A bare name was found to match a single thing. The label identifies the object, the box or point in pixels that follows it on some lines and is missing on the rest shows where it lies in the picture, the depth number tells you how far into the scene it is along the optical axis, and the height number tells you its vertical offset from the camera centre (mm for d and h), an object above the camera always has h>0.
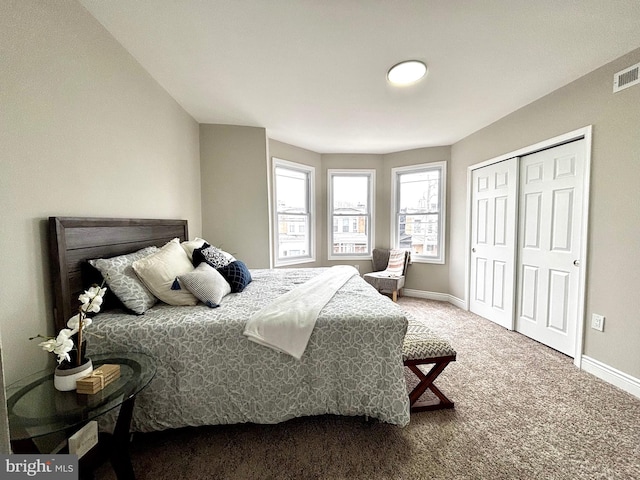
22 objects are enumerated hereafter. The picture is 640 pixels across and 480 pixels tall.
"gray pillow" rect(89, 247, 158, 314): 1517 -334
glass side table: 923 -682
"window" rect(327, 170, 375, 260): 4668 +257
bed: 1386 -746
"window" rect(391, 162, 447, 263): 4211 +268
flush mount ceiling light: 2004 +1247
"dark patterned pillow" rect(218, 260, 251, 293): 2045 -392
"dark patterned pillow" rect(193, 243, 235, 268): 2091 -250
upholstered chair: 4023 -752
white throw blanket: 1410 -543
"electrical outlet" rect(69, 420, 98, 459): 1067 -905
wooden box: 1050 -634
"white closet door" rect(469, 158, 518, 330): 3008 -193
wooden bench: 1652 -844
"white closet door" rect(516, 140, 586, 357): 2363 -190
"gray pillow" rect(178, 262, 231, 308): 1679 -387
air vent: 1859 +1083
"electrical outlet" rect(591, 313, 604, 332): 2121 -805
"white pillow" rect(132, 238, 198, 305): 1653 -325
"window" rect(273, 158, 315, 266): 4074 +242
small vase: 1063 -616
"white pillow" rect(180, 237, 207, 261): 2197 -167
